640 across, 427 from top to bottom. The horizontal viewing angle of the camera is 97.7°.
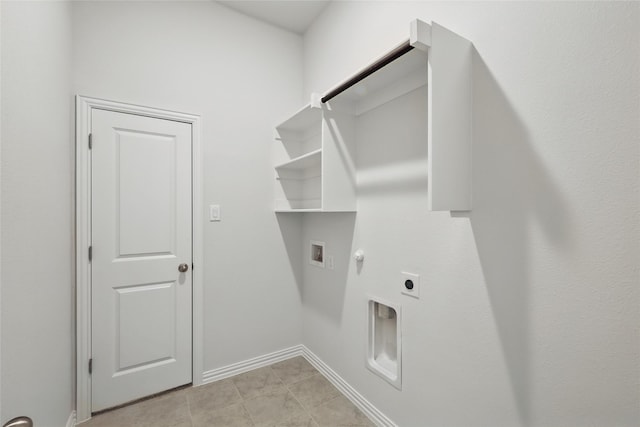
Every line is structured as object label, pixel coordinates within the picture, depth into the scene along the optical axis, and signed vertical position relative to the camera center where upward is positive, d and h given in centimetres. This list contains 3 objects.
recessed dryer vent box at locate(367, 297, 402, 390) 162 -83
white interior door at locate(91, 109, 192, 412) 184 -31
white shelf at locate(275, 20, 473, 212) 111 +50
